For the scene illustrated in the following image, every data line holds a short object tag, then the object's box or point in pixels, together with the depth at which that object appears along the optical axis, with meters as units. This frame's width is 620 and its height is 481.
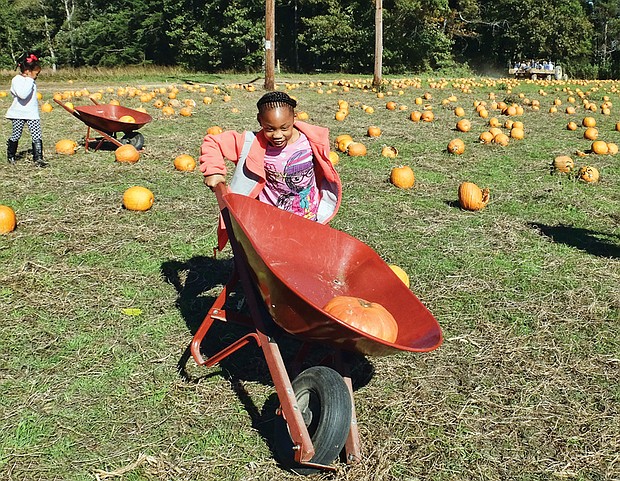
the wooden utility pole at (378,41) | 23.00
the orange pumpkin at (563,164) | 8.55
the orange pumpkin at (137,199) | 6.52
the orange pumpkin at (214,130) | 10.43
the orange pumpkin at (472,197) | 6.75
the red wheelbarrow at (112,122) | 9.05
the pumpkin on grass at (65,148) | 9.41
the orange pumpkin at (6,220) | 5.70
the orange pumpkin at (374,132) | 11.41
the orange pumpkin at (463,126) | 12.18
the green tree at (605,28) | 60.34
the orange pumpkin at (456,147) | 9.83
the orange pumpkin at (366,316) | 2.65
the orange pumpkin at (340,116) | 13.63
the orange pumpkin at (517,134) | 11.29
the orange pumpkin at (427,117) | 13.68
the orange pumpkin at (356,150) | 9.59
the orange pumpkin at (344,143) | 9.84
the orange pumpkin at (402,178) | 7.75
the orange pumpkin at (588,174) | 8.07
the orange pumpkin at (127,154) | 8.84
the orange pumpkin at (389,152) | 9.57
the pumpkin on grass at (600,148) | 10.05
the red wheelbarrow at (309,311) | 2.54
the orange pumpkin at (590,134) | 11.64
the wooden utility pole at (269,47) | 18.19
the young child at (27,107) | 8.40
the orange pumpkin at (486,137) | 10.74
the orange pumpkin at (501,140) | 10.65
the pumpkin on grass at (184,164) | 8.50
